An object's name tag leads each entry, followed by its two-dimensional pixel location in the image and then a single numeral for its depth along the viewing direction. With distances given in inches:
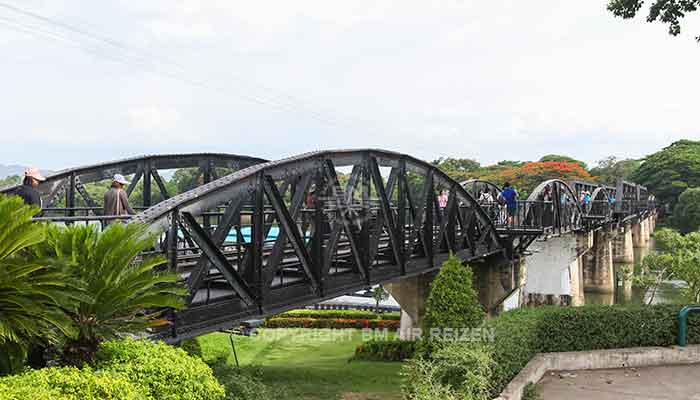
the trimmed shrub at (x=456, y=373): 343.9
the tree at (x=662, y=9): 651.5
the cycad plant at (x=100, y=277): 199.0
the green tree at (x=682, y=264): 999.0
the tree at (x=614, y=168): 4160.9
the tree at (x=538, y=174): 2908.5
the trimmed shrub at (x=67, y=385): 162.4
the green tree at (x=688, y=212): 2903.5
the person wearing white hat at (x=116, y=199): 369.3
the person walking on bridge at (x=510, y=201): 893.8
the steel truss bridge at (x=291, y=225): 315.6
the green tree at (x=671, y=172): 3438.2
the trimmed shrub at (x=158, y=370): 199.9
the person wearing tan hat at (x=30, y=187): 318.0
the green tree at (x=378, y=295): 1664.6
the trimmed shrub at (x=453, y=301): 461.7
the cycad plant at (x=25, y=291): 178.1
